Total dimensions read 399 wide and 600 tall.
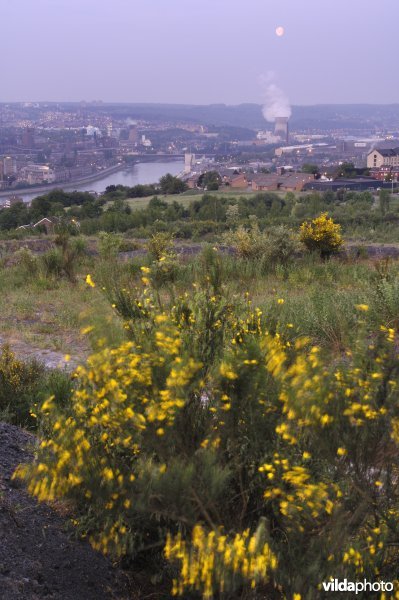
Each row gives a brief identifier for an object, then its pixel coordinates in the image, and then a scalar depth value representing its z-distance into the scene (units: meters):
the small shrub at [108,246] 10.53
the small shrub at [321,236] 10.87
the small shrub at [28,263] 10.23
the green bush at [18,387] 4.09
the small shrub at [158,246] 10.63
